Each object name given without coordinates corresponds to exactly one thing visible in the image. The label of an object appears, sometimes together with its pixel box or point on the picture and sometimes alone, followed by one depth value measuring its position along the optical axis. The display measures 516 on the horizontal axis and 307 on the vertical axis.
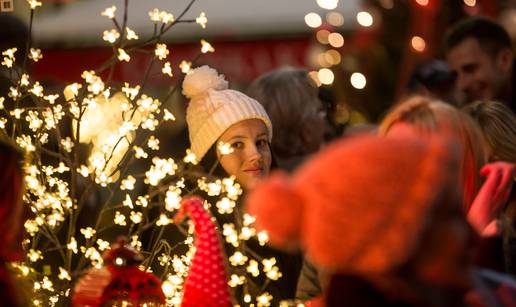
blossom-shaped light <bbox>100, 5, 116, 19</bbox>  6.29
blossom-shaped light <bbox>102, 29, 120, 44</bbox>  6.37
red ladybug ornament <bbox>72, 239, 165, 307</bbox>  5.50
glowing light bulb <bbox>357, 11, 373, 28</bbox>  14.50
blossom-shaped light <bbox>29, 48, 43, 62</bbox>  6.55
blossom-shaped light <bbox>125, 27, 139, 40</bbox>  6.46
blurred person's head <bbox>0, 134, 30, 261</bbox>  4.92
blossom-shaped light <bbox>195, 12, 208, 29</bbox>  6.54
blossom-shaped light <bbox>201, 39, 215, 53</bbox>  6.42
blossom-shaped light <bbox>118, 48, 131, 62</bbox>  6.33
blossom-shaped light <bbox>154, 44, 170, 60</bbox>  6.42
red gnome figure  5.57
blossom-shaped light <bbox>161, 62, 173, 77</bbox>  6.50
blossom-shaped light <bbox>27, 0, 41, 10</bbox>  6.42
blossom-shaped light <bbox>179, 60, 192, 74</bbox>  6.39
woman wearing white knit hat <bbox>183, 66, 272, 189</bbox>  7.42
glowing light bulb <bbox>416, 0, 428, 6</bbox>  13.70
